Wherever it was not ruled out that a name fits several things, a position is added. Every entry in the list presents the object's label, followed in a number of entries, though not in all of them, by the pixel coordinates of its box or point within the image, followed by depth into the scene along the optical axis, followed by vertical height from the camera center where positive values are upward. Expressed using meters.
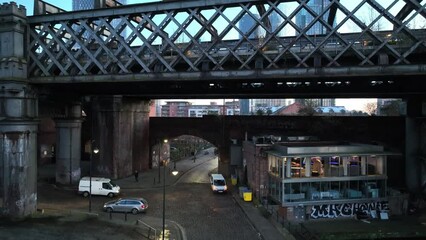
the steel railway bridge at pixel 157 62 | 20.03 +3.43
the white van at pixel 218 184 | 38.06 -6.68
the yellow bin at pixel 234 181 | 42.84 -7.03
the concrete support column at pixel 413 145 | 35.47 -2.51
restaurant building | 29.98 -4.97
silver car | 29.48 -6.79
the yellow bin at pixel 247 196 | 34.50 -7.06
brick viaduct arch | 41.38 -1.26
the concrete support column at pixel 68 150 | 36.66 -3.20
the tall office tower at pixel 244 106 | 172.95 +5.44
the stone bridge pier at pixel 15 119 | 24.66 -0.12
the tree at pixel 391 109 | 66.83 +1.75
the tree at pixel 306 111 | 76.61 +1.55
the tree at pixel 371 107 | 107.65 +3.24
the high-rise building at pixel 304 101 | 105.46 +4.84
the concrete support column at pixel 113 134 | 43.12 -1.87
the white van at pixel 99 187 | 34.62 -6.36
